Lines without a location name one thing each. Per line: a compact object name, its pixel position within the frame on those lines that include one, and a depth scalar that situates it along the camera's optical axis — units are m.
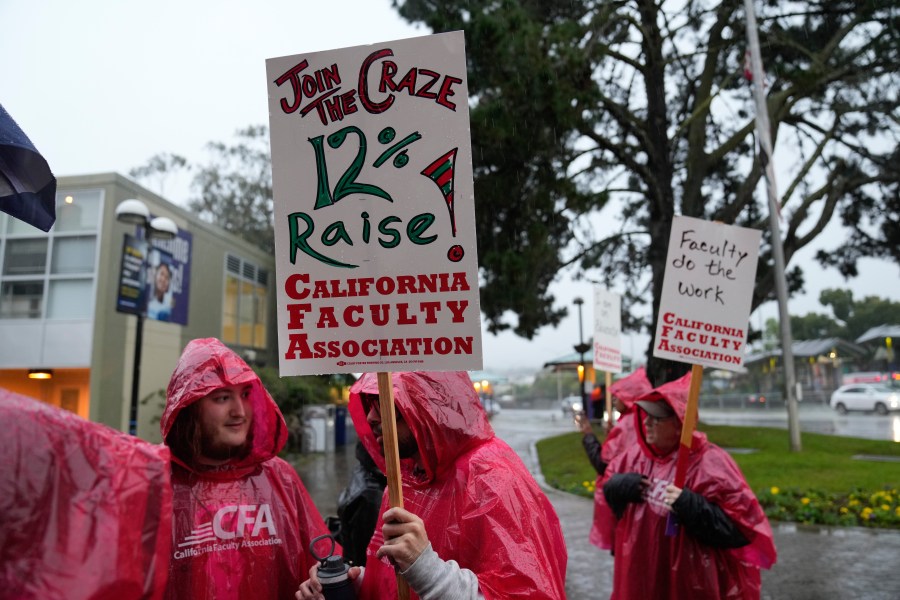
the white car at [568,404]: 42.43
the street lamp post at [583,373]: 20.90
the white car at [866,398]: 33.37
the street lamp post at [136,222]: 9.63
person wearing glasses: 3.43
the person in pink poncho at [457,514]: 1.82
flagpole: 13.39
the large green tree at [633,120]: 12.34
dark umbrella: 1.62
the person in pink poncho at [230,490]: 2.35
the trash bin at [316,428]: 19.36
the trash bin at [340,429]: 22.06
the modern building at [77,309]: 16.92
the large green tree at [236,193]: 38.69
